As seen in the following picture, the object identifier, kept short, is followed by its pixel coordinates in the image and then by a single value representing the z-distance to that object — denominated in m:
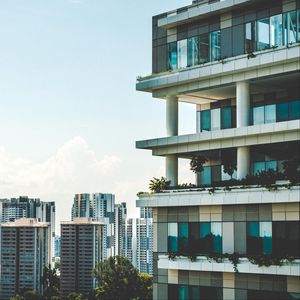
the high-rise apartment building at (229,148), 43.09
